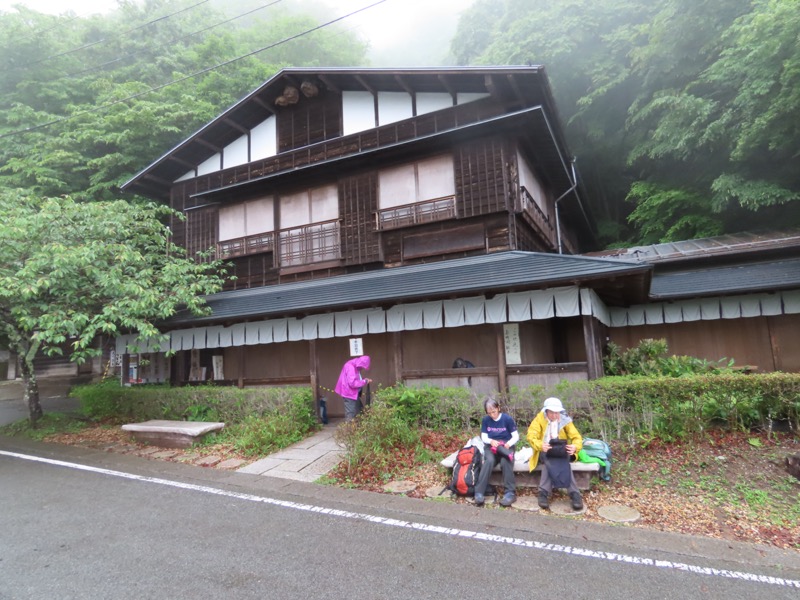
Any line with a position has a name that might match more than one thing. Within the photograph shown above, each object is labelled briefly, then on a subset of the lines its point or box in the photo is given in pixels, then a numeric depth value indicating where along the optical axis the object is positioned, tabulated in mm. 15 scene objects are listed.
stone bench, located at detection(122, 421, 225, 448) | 8938
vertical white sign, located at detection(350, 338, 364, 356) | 10609
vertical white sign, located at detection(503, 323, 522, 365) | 10376
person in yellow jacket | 5172
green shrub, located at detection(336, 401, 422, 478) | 6652
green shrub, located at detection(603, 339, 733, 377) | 8352
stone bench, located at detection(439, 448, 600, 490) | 5461
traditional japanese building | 9422
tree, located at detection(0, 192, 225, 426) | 8727
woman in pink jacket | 8969
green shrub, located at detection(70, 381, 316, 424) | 9797
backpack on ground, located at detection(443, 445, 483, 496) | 5578
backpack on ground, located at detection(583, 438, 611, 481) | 5684
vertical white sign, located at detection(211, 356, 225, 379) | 14344
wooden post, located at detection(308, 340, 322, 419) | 11011
